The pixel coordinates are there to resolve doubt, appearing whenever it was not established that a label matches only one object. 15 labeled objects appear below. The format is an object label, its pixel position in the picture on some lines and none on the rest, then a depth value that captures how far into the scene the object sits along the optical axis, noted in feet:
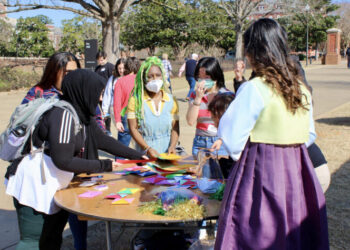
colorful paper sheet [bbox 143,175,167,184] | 9.39
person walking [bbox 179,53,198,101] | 42.55
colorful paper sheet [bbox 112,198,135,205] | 7.95
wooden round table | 7.19
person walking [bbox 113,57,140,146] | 17.83
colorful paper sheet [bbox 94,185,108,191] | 8.93
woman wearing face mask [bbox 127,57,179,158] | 12.05
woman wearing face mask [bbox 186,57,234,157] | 12.17
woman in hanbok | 6.40
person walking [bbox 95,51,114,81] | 26.95
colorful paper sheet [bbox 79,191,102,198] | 8.44
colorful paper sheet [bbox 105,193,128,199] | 8.28
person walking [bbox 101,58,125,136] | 21.47
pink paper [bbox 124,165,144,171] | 10.69
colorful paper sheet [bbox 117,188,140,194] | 8.61
